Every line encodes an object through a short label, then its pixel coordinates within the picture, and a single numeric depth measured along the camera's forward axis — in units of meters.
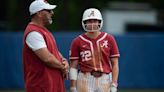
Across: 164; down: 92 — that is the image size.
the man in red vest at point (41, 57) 16.77
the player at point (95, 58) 17.34
